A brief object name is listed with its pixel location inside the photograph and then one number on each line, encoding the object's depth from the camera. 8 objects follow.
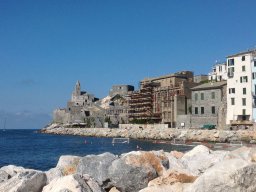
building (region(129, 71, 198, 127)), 87.44
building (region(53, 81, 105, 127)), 129.62
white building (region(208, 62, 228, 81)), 91.69
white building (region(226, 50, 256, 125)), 67.75
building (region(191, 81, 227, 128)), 73.00
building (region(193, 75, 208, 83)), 102.75
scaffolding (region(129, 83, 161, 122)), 97.92
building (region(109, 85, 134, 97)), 145.25
